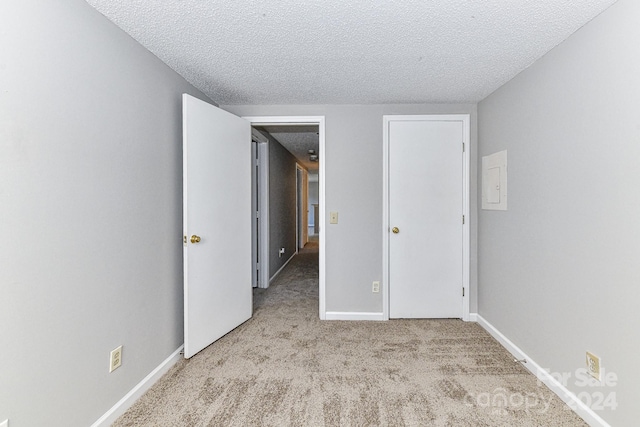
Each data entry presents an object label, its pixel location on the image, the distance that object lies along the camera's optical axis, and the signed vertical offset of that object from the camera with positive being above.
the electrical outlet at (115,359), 1.55 -0.81
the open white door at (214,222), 2.09 -0.10
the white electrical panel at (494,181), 2.32 +0.24
